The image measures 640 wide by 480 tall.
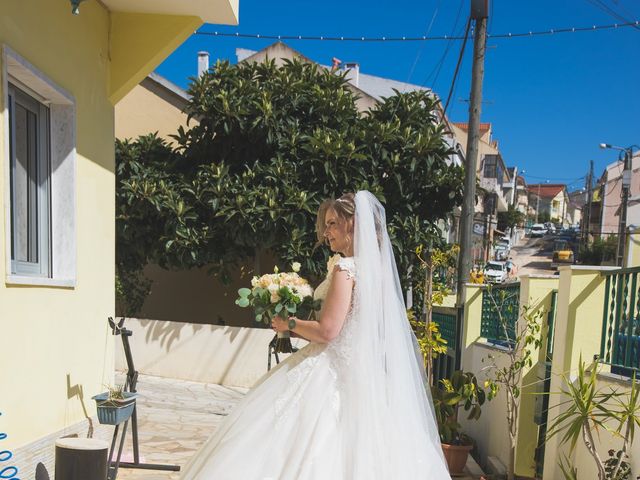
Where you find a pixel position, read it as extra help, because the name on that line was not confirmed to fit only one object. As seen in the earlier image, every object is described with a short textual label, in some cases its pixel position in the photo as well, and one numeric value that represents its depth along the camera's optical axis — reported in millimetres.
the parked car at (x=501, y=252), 43484
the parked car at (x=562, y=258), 38812
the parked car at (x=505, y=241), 48994
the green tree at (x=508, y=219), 48331
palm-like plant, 3002
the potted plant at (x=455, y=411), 5008
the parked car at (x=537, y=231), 62250
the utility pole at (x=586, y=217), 38291
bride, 2641
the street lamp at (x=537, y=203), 81069
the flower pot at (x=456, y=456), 4969
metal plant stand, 4184
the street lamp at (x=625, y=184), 23281
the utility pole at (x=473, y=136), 8320
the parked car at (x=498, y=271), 30234
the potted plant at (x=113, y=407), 3699
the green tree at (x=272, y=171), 8195
